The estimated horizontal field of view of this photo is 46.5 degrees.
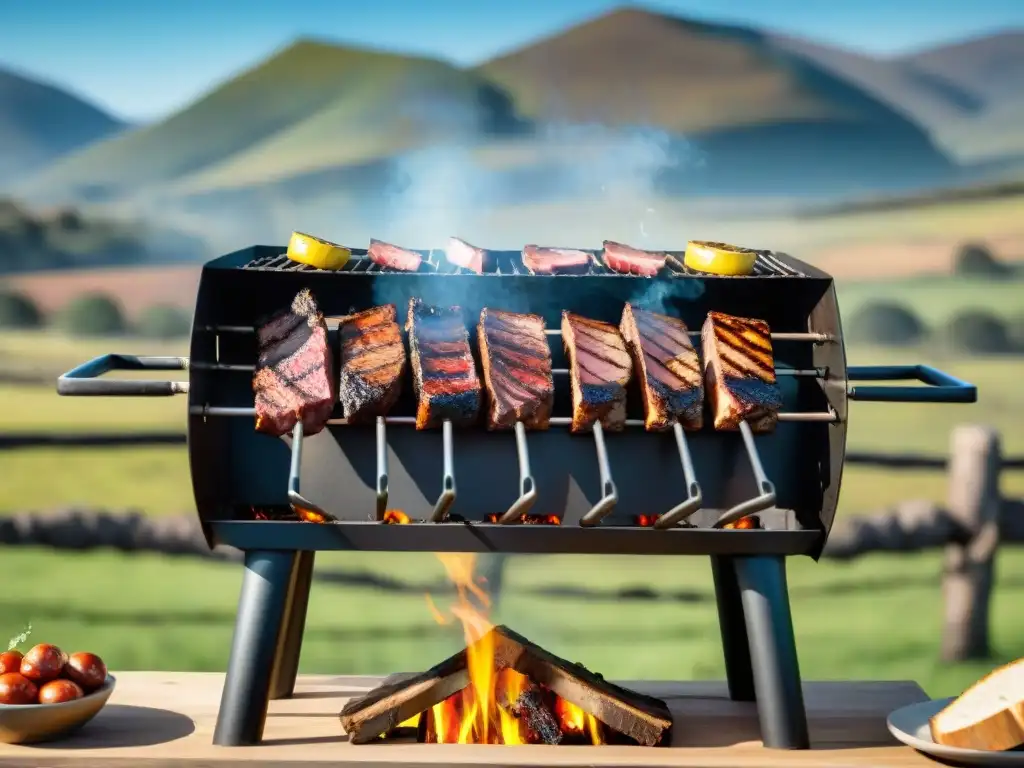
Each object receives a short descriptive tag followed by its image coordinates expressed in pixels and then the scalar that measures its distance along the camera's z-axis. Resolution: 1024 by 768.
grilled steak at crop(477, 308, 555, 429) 2.78
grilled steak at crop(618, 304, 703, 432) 2.80
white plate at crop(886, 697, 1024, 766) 2.67
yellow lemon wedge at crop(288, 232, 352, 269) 3.07
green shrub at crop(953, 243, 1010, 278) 7.96
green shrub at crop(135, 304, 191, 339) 8.02
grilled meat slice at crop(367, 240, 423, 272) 3.09
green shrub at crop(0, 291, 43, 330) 7.92
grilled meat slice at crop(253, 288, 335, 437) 2.77
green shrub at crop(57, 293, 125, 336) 8.02
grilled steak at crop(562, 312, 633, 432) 2.78
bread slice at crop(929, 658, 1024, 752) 2.67
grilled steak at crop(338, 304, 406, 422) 2.76
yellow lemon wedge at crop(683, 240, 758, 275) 3.04
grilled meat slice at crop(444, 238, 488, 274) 3.11
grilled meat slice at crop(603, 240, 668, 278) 3.12
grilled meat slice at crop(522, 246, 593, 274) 3.07
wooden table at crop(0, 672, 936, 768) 2.74
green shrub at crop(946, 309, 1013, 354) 7.90
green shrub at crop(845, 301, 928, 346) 7.98
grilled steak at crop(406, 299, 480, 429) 2.76
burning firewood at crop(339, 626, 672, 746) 2.92
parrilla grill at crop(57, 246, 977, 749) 2.76
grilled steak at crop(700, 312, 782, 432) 2.81
